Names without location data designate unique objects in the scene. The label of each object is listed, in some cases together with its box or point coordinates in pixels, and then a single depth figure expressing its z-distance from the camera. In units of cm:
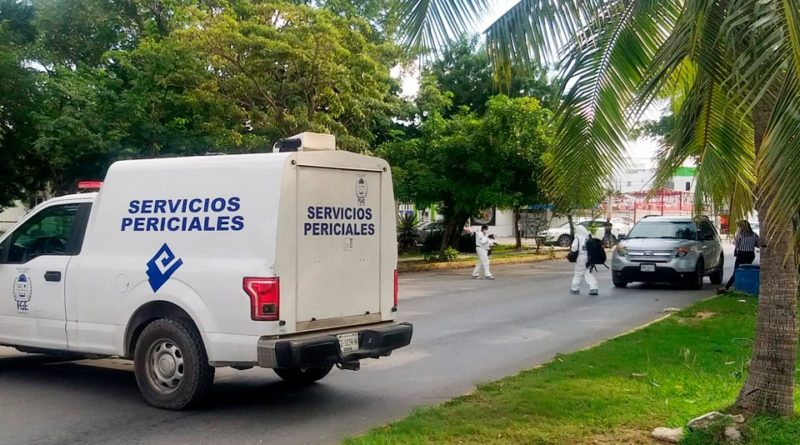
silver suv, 1794
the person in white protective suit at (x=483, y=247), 2119
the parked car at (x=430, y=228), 3420
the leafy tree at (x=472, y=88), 3009
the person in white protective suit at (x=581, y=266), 1708
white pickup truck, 654
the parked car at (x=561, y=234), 3828
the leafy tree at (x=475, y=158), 2384
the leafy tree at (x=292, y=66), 1805
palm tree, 446
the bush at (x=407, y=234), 3312
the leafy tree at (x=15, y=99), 2095
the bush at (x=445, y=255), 2691
